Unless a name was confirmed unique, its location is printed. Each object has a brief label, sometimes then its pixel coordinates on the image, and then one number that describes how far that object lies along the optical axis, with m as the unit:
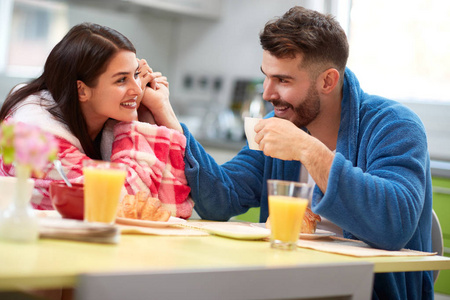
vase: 1.57
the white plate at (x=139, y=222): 1.88
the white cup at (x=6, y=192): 1.72
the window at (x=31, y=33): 5.01
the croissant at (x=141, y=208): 1.92
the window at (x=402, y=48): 4.36
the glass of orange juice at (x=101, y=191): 1.74
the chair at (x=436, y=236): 2.27
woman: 2.27
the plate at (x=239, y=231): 1.88
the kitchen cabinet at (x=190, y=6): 5.07
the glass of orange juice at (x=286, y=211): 1.81
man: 2.00
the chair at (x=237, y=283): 1.43
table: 1.41
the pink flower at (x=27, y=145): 1.54
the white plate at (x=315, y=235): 2.01
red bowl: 1.80
